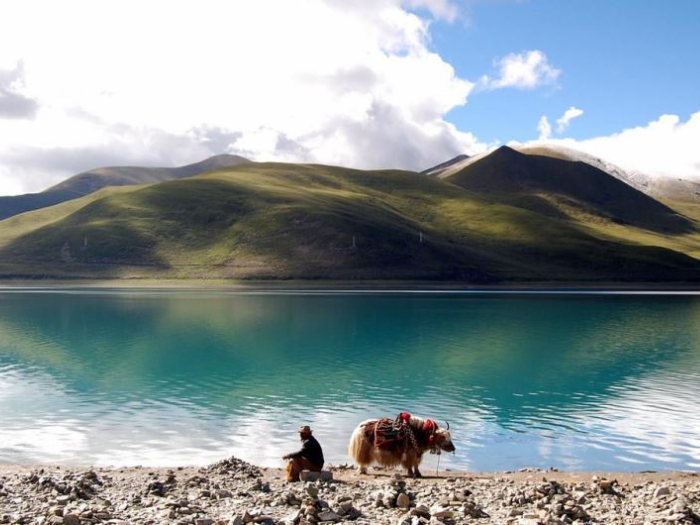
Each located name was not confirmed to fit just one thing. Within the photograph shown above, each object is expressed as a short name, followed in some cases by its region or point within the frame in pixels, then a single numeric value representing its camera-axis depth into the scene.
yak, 19.69
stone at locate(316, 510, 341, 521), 14.45
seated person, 18.98
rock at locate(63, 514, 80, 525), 13.51
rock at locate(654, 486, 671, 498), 16.33
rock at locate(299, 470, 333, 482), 18.57
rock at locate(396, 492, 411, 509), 15.55
